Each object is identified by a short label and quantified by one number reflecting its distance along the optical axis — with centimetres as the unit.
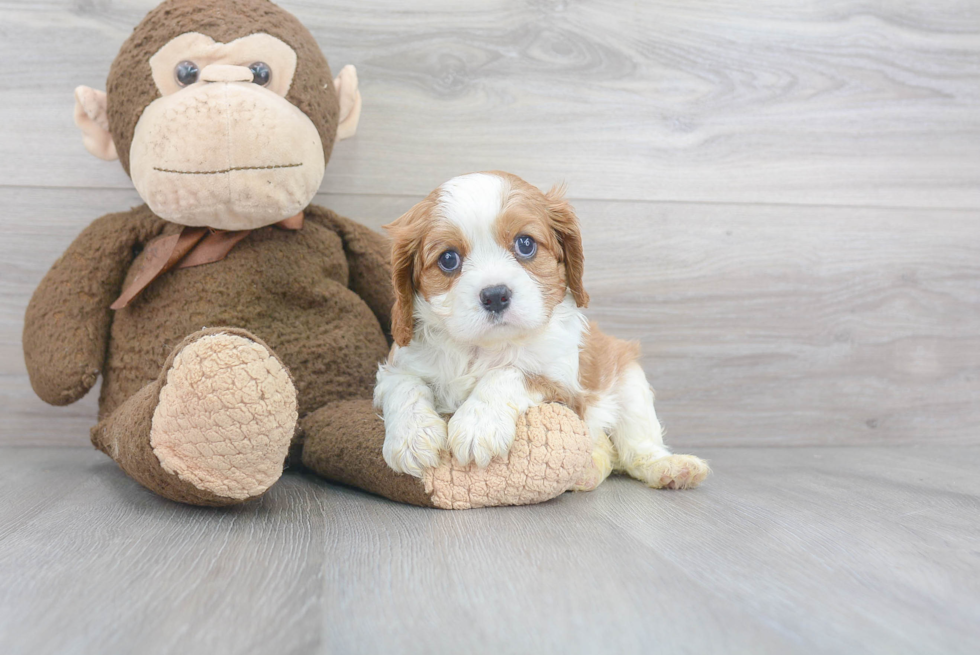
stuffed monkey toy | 59
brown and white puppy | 58
